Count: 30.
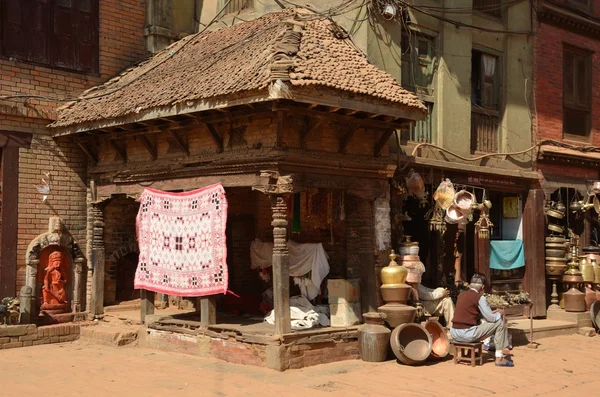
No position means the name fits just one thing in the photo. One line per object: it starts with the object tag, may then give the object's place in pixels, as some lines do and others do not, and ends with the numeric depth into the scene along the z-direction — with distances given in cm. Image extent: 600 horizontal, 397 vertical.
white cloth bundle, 1165
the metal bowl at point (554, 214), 1583
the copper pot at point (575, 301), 1547
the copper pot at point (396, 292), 1191
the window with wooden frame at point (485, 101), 1485
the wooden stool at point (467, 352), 1116
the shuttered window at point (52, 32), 1348
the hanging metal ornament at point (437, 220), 1355
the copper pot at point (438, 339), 1170
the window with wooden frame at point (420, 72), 1358
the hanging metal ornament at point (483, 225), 1399
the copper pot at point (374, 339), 1139
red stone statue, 1375
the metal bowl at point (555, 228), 1588
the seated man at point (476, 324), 1121
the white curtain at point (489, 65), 1502
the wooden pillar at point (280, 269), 1088
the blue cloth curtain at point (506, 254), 1538
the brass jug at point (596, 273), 1577
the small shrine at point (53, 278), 1350
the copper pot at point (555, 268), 1570
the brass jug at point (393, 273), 1198
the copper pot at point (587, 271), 1573
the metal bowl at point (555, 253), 1579
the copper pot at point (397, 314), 1166
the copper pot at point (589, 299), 1561
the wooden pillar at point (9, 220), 1329
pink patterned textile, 1159
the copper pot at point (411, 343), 1113
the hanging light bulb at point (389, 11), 1260
